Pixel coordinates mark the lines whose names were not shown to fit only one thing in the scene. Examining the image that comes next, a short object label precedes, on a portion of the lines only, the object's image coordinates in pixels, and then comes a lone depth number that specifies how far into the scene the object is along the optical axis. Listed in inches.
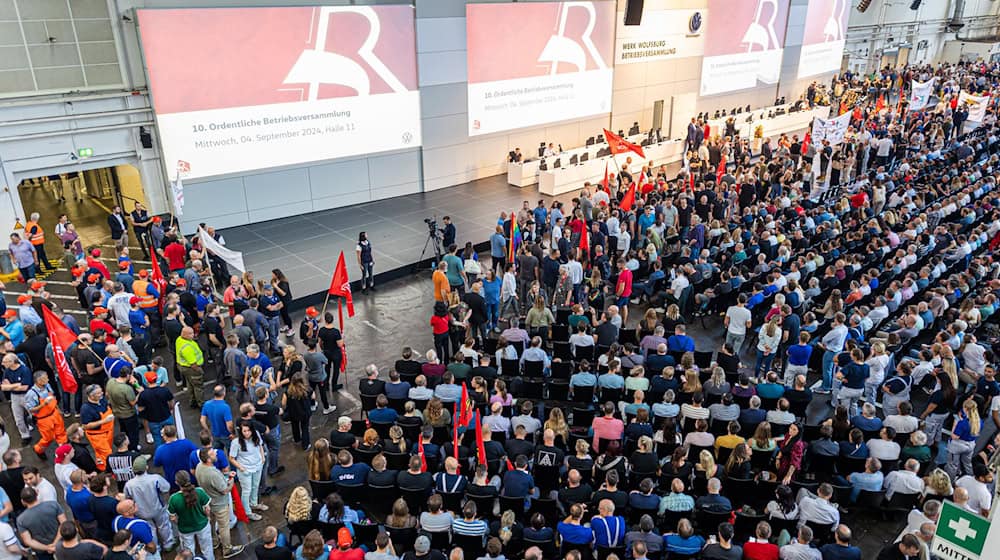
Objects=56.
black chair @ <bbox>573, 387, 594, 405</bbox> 368.8
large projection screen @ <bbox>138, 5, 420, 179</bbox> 619.5
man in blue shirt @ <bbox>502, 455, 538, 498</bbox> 285.4
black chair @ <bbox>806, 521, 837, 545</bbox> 274.7
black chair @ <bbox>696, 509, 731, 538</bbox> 276.1
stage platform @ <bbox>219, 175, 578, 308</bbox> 596.4
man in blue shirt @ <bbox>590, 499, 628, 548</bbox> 262.2
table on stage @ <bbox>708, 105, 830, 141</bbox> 1063.4
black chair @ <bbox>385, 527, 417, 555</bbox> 262.1
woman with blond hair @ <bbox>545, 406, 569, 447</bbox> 318.7
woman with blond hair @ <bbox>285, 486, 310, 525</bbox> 266.1
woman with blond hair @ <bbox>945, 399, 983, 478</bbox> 323.3
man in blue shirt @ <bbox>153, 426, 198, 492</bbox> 289.0
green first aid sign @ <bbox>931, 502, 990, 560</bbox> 160.7
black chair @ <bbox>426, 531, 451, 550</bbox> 268.5
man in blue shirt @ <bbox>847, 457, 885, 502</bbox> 296.5
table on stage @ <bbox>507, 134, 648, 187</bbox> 842.8
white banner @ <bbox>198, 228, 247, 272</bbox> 472.4
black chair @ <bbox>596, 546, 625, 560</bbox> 263.7
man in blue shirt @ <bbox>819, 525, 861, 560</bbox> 243.6
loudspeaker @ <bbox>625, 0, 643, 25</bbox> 933.2
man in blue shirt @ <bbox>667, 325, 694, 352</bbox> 400.8
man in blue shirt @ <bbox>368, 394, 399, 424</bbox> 335.0
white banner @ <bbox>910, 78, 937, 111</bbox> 965.8
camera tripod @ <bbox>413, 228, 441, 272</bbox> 592.7
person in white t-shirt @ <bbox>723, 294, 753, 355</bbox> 430.6
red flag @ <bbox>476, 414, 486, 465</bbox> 302.2
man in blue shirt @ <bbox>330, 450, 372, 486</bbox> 289.4
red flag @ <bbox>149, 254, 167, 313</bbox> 458.9
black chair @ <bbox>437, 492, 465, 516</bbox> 288.0
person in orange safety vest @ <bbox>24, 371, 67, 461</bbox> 340.2
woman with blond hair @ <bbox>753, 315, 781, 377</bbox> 417.4
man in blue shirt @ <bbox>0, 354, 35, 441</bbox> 343.6
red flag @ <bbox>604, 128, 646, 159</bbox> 706.2
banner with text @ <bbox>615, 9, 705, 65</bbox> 966.4
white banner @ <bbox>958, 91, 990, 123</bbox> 954.1
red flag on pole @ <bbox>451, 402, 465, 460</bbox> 314.6
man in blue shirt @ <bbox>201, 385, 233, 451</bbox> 316.2
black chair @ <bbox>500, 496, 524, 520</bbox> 283.7
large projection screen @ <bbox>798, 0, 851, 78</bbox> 1306.6
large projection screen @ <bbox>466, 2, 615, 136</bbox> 818.2
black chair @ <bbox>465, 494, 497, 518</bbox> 284.5
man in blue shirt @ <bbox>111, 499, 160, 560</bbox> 249.7
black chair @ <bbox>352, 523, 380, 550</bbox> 262.5
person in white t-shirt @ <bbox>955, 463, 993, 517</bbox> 276.8
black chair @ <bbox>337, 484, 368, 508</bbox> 291.8
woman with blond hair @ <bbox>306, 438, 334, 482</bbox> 292.4
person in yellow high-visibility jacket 375.2
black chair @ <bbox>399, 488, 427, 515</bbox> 287.4
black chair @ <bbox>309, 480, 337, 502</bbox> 292.2
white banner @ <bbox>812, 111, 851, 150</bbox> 776.3
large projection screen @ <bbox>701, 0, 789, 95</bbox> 1099.9
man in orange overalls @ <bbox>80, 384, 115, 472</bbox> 318.0
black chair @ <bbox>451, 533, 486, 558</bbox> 265.9
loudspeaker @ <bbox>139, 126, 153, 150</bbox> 625.6
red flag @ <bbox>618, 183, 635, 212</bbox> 635.5
